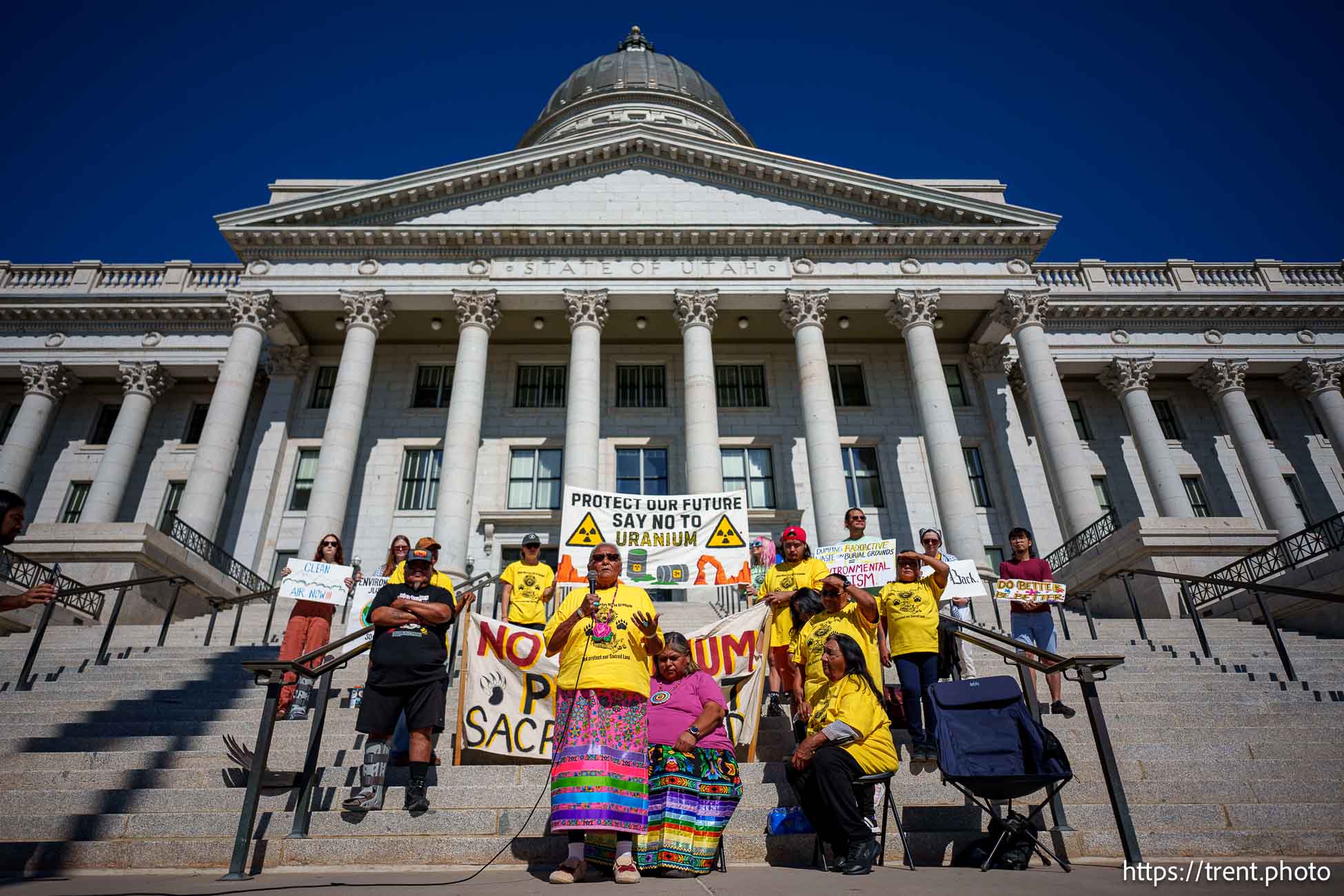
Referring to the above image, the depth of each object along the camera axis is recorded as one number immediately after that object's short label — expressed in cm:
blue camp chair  518
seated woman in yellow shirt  497
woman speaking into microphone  477
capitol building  2172
